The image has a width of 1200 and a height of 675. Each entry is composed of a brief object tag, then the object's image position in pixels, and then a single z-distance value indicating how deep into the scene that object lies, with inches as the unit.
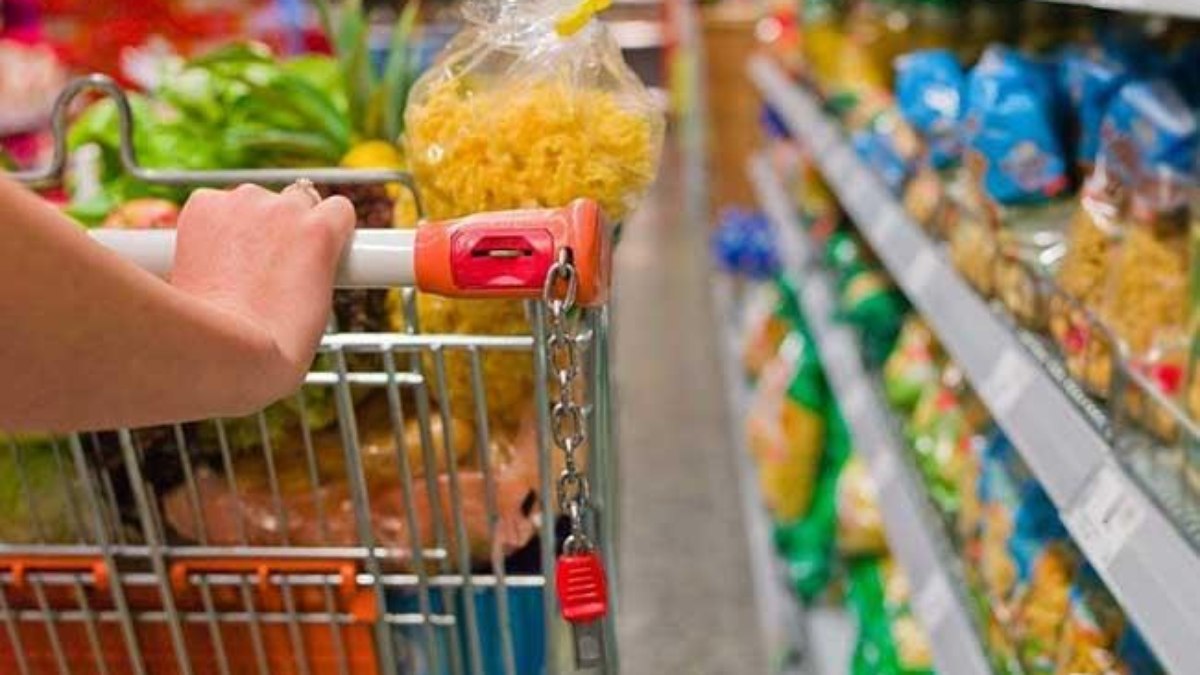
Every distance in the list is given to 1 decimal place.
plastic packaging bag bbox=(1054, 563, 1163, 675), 39.1
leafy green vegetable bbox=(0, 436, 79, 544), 36.0
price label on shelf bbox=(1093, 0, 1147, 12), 35.5
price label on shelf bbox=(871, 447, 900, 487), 63.6
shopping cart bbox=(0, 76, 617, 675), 34.3
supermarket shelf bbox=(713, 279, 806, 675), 82.8
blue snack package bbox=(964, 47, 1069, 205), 53.1
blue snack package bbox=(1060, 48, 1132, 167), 48.8
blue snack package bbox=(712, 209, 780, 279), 135.3
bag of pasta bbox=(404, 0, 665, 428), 32.0
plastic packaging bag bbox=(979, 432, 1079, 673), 44.3
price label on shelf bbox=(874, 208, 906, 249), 65.4
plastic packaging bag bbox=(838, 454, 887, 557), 75.5
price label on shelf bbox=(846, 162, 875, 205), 73.6
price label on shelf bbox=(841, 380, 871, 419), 73.4
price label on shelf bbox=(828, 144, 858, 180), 79.8
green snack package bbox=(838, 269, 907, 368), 78.0
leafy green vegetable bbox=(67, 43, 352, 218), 41.0
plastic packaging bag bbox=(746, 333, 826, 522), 91.0
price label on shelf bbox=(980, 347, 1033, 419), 42.8
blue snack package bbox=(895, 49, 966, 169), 62.4
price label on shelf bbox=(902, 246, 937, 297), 57.5
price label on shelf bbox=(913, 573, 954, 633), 52.0
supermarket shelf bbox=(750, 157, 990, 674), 50.6
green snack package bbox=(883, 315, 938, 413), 69.3
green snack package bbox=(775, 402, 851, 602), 82.4
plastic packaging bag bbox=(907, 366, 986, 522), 59.1
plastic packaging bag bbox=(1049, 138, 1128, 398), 41.8
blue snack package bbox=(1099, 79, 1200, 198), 41.9
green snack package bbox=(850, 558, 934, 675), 60.8
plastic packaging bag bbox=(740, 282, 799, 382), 108.9
